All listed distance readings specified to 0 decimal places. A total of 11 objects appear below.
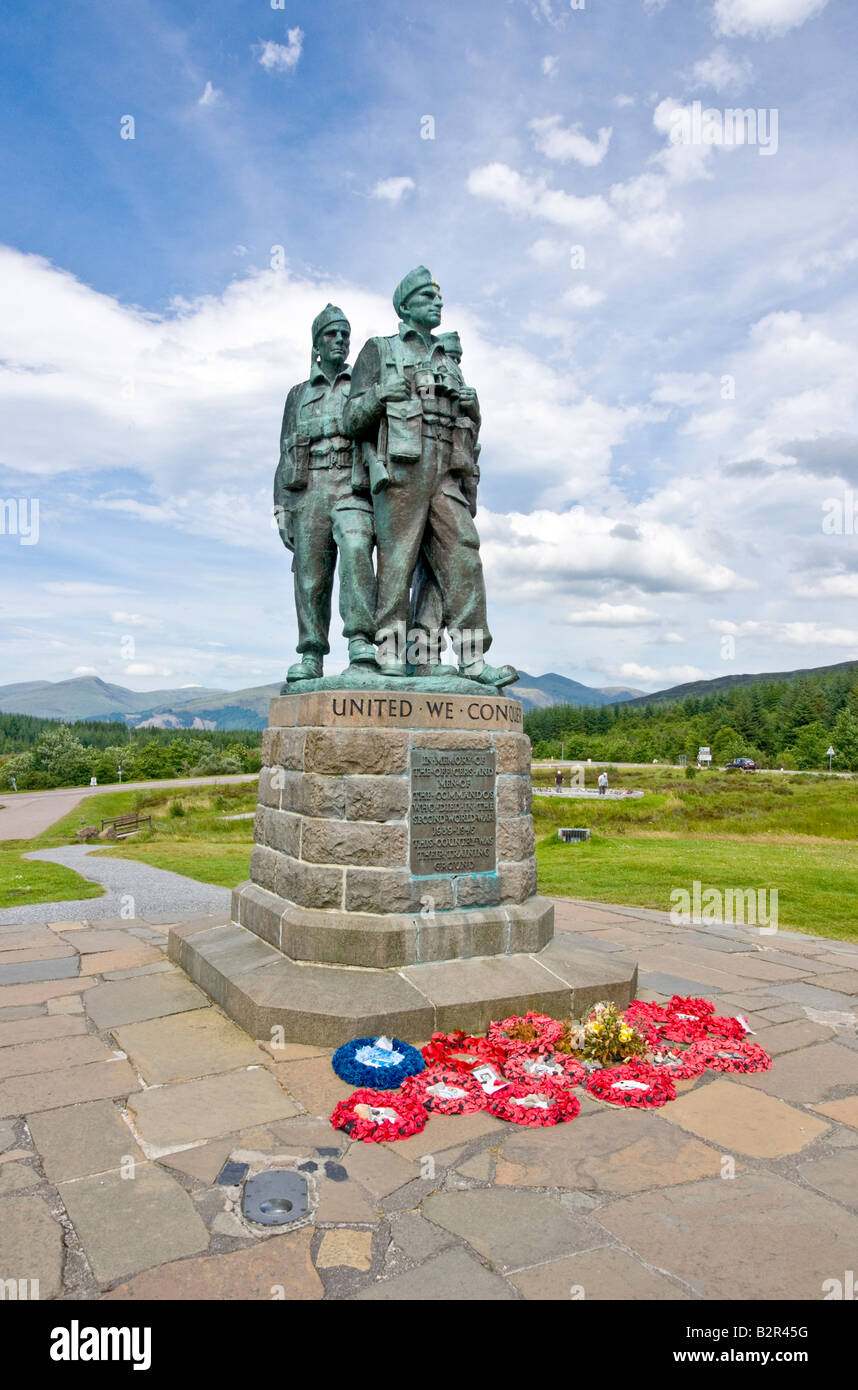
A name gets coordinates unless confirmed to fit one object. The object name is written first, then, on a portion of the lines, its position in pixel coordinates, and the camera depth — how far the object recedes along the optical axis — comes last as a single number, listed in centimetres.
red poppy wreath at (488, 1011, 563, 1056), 389
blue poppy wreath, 357
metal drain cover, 257
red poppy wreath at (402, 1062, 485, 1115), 340
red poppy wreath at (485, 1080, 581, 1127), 332
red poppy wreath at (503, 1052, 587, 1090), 363
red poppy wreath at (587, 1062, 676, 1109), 351
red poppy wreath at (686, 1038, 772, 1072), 394
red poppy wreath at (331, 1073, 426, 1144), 313
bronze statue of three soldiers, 518
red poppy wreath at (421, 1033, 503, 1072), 377
